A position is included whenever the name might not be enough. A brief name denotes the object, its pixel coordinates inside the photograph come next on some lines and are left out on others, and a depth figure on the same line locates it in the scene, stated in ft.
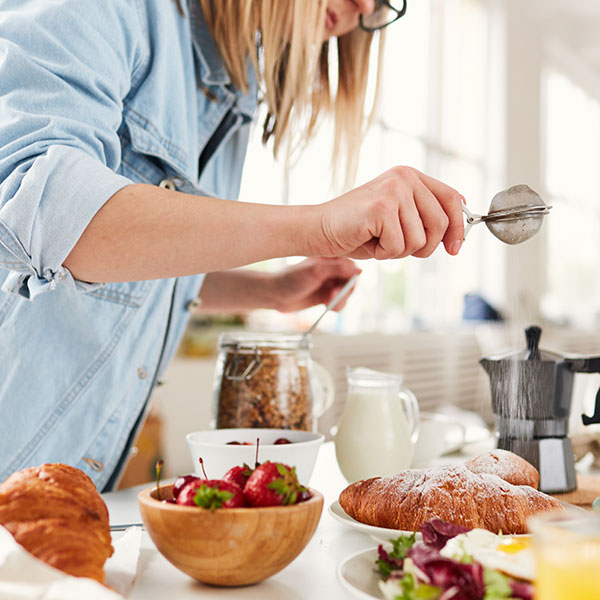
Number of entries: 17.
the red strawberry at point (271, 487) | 1.97
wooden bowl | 1.90
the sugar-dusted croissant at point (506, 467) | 2.82
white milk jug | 3.42
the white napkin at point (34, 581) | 1.62
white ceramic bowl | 2.77
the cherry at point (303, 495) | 2.05
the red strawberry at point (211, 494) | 1.92
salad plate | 1.89
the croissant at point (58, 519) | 1.84
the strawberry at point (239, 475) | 2.11
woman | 2.48
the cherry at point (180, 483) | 2.09
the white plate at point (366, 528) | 2.40
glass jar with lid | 3.49
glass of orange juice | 1.34
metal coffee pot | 3.31
